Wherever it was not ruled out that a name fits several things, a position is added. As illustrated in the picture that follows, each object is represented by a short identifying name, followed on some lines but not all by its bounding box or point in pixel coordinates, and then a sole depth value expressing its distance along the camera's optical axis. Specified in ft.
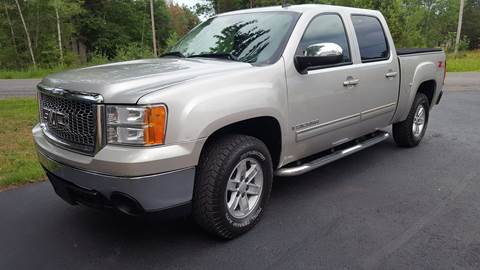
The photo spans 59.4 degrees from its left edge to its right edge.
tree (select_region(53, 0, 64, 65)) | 98.89
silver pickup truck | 8.97
